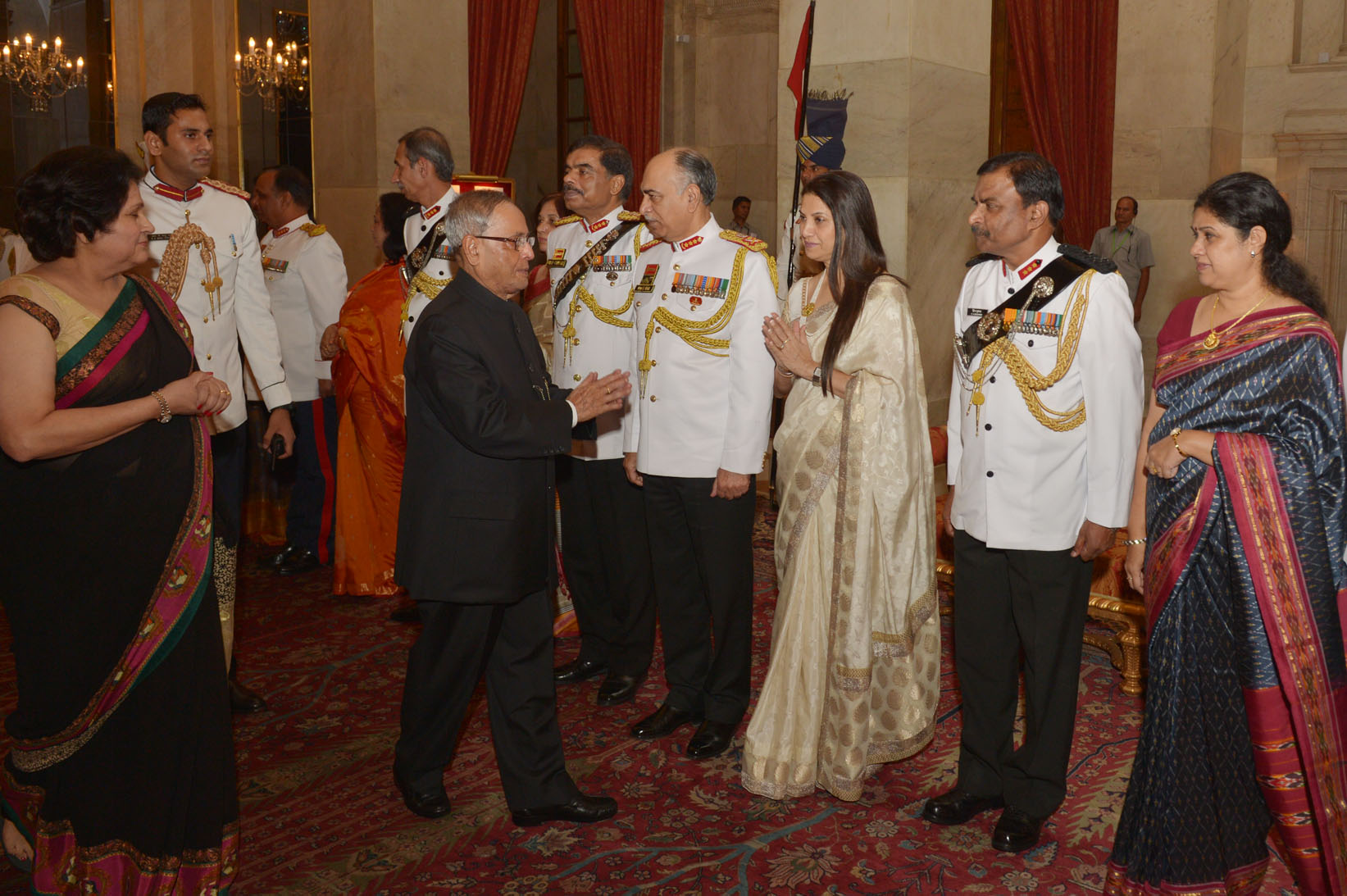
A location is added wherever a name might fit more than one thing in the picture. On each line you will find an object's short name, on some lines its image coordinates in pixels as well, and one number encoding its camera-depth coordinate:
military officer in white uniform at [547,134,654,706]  4.12
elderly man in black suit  2.93
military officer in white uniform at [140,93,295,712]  3.78
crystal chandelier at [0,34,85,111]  8.54
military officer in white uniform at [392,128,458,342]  4.61
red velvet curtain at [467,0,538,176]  7.12
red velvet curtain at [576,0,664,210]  8.05
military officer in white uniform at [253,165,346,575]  5.56
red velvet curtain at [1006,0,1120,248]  8.18
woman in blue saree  2.59
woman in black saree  2.49
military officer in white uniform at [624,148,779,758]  3.55
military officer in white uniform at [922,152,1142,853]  2.91
